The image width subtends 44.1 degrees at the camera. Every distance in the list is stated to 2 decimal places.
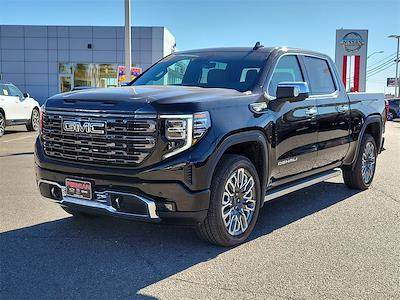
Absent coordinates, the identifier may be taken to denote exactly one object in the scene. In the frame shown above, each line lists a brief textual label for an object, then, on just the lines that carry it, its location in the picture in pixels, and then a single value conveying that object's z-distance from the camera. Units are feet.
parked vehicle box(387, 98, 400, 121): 106.32
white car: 49.16
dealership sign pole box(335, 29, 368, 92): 84.17
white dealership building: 108.17
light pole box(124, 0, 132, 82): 47.01
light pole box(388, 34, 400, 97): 178.95
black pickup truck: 13.43
